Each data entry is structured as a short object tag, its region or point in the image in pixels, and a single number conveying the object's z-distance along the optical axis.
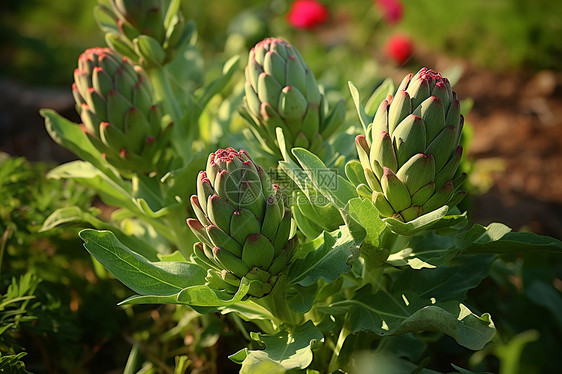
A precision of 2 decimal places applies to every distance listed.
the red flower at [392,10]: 2.90
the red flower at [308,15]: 3.09
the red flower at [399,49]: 2.97
